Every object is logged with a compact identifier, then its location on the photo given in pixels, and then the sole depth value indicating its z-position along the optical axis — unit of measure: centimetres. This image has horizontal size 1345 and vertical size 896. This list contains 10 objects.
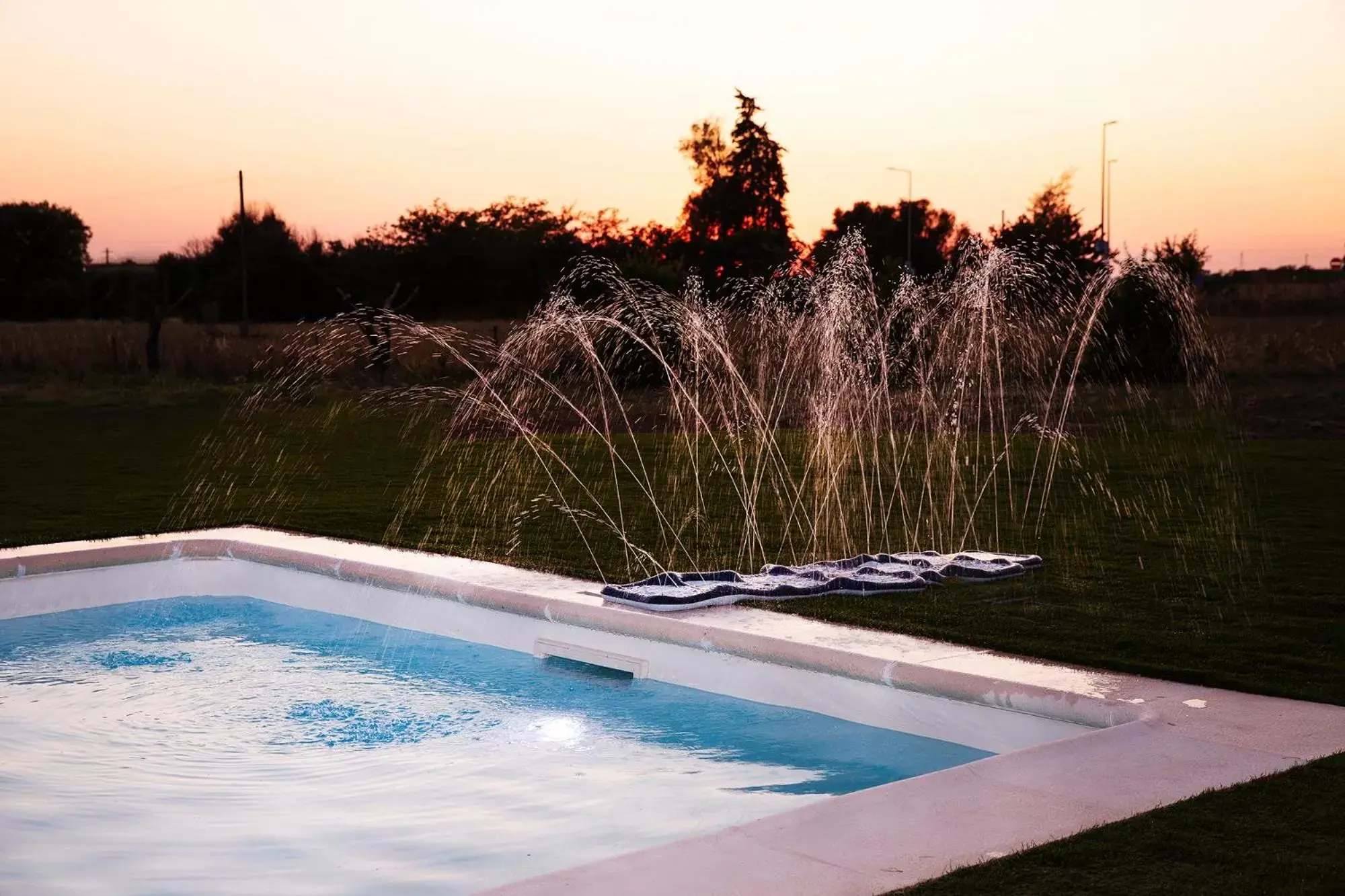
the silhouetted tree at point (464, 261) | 5753
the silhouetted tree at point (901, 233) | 6019
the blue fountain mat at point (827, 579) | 681
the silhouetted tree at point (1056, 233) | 4088
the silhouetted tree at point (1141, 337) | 2577
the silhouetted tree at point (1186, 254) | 3378
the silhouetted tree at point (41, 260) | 5262
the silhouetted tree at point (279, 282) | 5166
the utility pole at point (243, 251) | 3581
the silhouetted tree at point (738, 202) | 5884
